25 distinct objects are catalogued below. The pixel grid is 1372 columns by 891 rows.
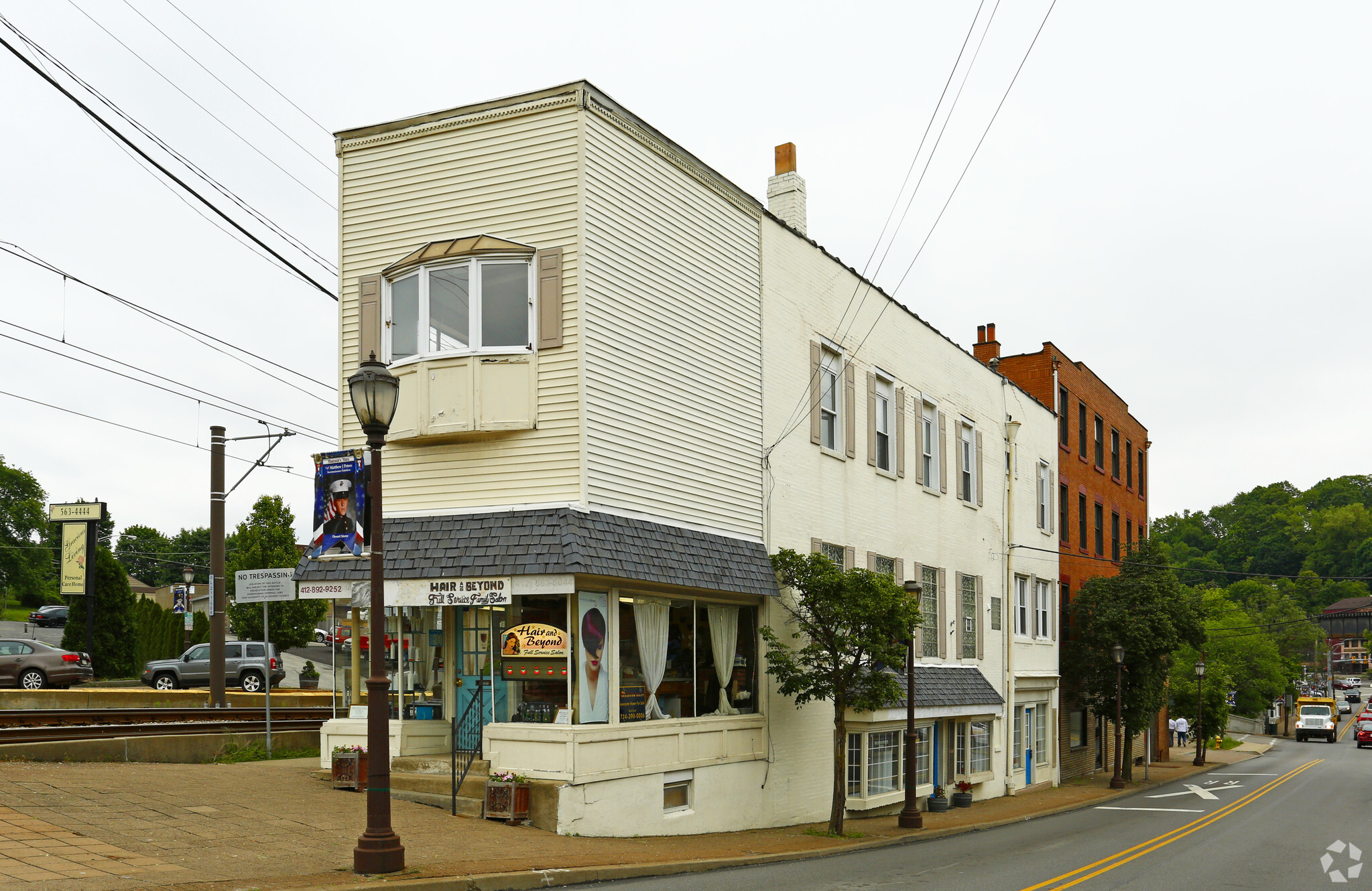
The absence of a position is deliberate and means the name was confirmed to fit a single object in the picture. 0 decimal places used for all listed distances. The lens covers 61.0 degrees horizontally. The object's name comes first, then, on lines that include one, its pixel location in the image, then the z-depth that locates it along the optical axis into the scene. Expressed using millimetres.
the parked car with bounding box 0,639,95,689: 29938
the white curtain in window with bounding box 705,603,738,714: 17969
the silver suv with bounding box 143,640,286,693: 34219
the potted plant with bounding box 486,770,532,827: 14008
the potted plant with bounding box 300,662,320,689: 45625
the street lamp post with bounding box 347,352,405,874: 10281
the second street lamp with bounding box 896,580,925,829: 20234
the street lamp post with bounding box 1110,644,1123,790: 31688
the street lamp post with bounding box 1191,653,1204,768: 45969
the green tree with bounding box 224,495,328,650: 50375
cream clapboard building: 14992
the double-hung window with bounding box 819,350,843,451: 21984
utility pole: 26484
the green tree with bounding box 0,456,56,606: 89438
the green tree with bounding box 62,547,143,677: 37344
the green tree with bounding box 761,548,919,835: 17438
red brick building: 36125
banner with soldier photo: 11812
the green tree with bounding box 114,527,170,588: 117250
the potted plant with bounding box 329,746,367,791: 15156
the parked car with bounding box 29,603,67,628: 70125
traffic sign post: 18359
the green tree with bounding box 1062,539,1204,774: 33750
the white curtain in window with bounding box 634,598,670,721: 16188
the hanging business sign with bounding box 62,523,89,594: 37312
